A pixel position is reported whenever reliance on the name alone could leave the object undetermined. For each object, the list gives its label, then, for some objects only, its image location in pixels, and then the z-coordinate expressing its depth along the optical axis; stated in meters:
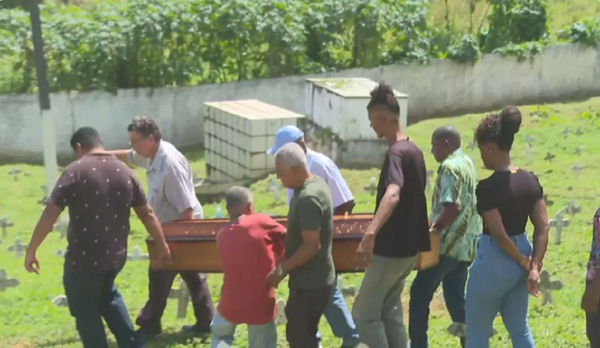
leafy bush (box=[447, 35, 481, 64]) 41.50
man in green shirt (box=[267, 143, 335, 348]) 9.84
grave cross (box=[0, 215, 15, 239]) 21.52
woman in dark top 9.57
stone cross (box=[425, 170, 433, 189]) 25.38
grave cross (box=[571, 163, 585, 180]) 26.70
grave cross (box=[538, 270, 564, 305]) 14.27
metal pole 24.48
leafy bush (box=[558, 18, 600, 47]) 43.19
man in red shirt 10.38
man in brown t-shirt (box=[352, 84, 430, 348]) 10.32
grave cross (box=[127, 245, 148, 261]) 17.64
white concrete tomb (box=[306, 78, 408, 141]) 30.42
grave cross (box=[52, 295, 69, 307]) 14.82
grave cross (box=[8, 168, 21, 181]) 30.99
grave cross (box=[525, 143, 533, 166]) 29.63
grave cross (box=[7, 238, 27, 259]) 19.11
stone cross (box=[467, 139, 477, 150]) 31.88
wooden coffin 10.92
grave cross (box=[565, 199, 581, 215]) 21.09
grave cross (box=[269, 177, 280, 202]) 25.67
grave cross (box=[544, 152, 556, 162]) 29.87
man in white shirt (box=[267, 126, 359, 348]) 11.95
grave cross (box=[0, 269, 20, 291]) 15.51
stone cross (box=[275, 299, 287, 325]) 13.15
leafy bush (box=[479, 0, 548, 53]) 43.72
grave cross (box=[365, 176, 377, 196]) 26.56
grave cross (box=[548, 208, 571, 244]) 18.62
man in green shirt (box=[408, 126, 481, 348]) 11.06
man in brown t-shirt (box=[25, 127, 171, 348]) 10.92
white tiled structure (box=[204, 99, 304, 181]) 27.75
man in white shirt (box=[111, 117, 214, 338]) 12.59
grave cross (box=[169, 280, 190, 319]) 14.31
